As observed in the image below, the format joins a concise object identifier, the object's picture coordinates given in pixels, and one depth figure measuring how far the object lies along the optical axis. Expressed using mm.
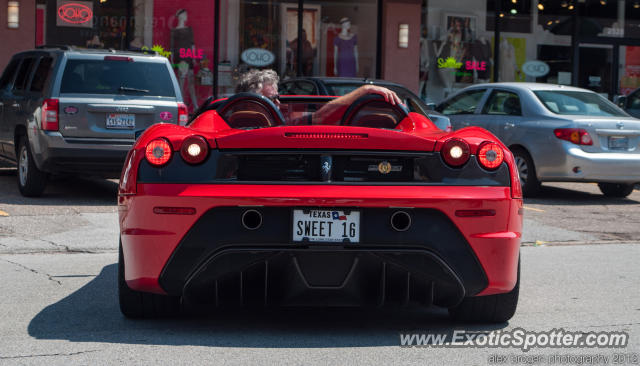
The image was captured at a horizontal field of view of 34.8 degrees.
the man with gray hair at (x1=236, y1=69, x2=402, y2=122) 5824
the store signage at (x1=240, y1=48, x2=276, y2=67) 19266
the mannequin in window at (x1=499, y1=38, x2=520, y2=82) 21062
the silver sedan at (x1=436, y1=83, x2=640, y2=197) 12367
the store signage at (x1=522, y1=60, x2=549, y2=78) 21172
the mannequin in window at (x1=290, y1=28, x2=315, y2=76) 19531
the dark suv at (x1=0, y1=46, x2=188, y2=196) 11062
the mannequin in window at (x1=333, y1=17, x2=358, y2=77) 19781
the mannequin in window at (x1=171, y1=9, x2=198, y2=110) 18781
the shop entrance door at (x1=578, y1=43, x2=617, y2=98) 21781
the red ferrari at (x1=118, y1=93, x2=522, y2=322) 4785
